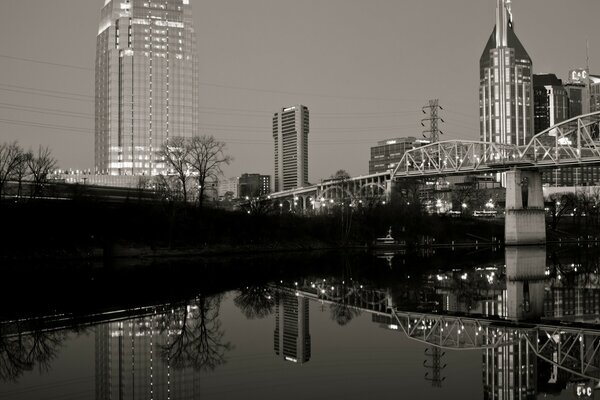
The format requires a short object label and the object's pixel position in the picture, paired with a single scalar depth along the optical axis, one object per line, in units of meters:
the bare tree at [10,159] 75.46
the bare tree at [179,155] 91.94
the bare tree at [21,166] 77.28
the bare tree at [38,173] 77.44
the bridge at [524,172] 114.44
